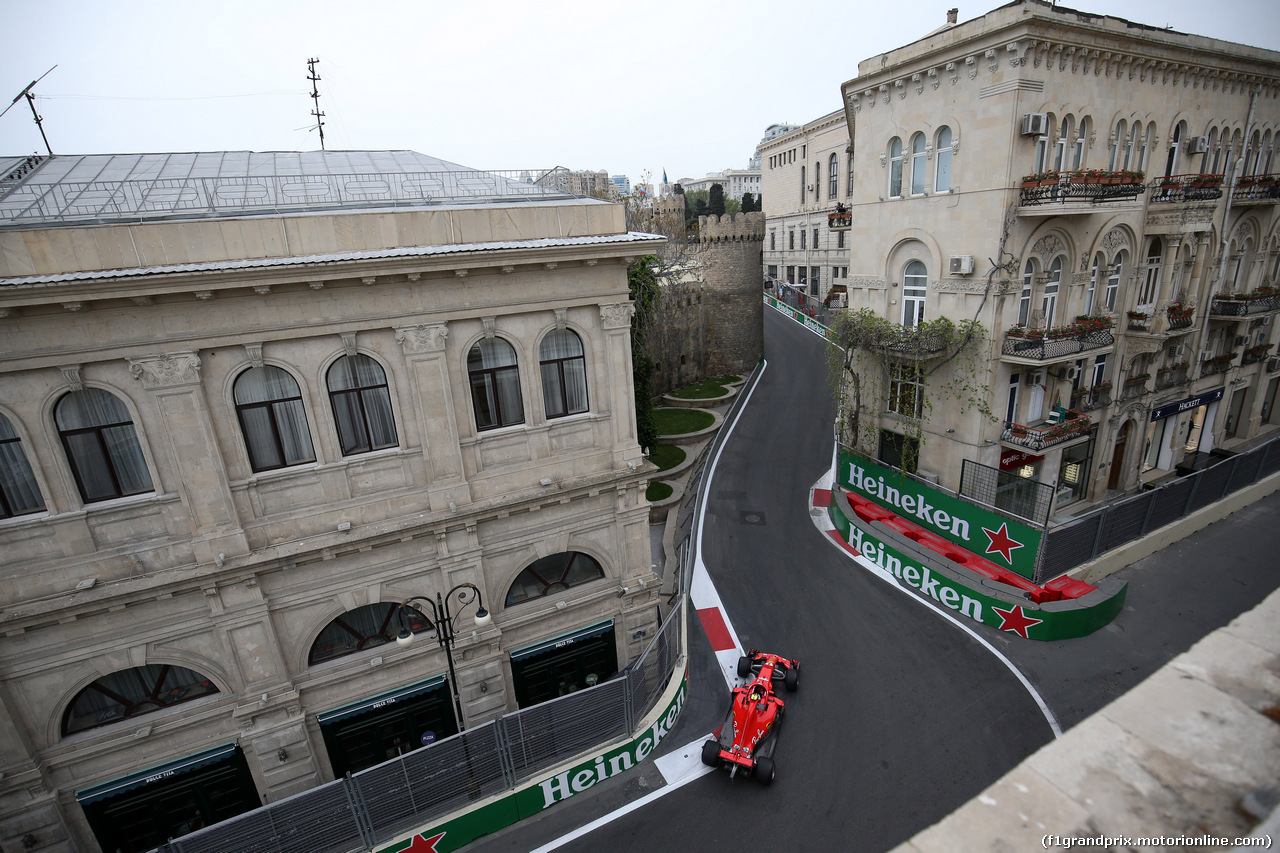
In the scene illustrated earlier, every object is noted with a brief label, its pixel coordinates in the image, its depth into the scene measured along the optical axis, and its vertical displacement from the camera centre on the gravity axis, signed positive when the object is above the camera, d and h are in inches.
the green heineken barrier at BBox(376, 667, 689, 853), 468.4 -441.5
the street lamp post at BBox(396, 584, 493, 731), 451.5 -290.5
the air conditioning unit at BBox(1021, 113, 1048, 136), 692.1 +117.2
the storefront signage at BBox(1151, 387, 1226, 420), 1032.8 -325.9
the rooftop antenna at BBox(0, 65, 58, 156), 537.0 +170.6
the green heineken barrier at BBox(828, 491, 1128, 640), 665.6 -425.4
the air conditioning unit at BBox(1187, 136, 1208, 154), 896.9 +106.9
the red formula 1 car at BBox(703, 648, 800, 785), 512.4 -425.0
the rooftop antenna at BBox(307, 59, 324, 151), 761.6 +231.7
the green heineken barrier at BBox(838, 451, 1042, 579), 730.8 -377.3
